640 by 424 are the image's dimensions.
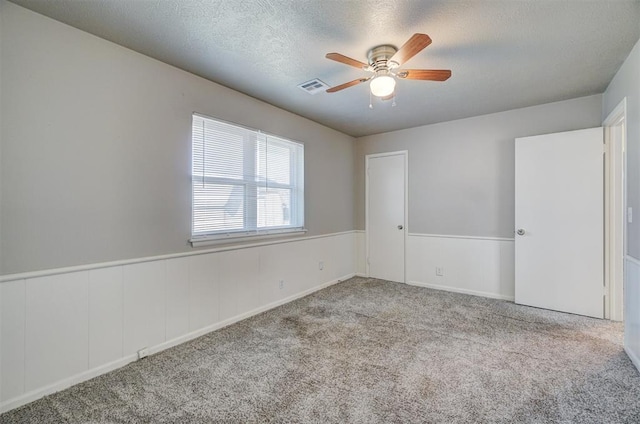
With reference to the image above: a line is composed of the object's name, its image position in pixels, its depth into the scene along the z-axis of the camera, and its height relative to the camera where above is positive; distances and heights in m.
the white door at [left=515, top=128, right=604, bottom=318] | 3.17 -0.11
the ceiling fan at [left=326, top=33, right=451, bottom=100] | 2.02 +1.04
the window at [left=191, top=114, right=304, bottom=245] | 2.83 +0.33
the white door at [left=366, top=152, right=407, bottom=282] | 4.68 -0.04
